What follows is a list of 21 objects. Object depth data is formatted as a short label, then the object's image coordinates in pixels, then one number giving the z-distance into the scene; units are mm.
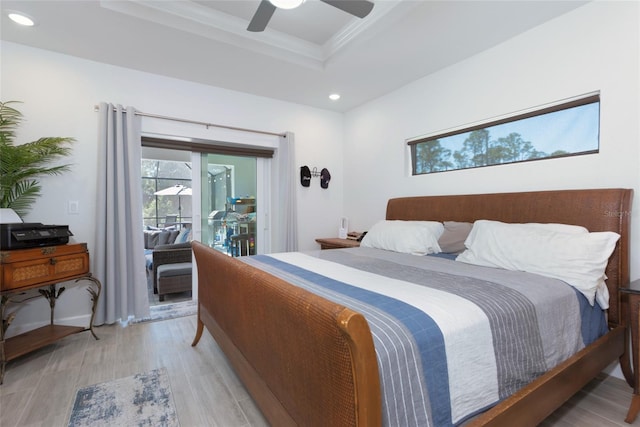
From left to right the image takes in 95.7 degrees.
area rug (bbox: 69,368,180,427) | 1572
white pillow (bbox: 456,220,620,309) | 1656
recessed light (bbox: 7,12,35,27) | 2174
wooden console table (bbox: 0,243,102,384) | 2025
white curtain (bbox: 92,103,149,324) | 2766
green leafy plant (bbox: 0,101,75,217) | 2369
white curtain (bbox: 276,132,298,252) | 3805
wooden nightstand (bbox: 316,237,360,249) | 3479
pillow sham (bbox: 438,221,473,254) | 2500
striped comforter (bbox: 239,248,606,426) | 933
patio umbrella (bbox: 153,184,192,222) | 6172
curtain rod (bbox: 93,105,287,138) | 2994
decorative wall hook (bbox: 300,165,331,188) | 4078
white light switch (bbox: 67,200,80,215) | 2752
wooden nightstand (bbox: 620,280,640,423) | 1505
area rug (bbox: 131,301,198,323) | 3045
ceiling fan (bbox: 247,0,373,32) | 1665
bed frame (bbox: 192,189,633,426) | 785
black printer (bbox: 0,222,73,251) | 2084
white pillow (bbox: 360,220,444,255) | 2566
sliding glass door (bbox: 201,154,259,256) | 3637
